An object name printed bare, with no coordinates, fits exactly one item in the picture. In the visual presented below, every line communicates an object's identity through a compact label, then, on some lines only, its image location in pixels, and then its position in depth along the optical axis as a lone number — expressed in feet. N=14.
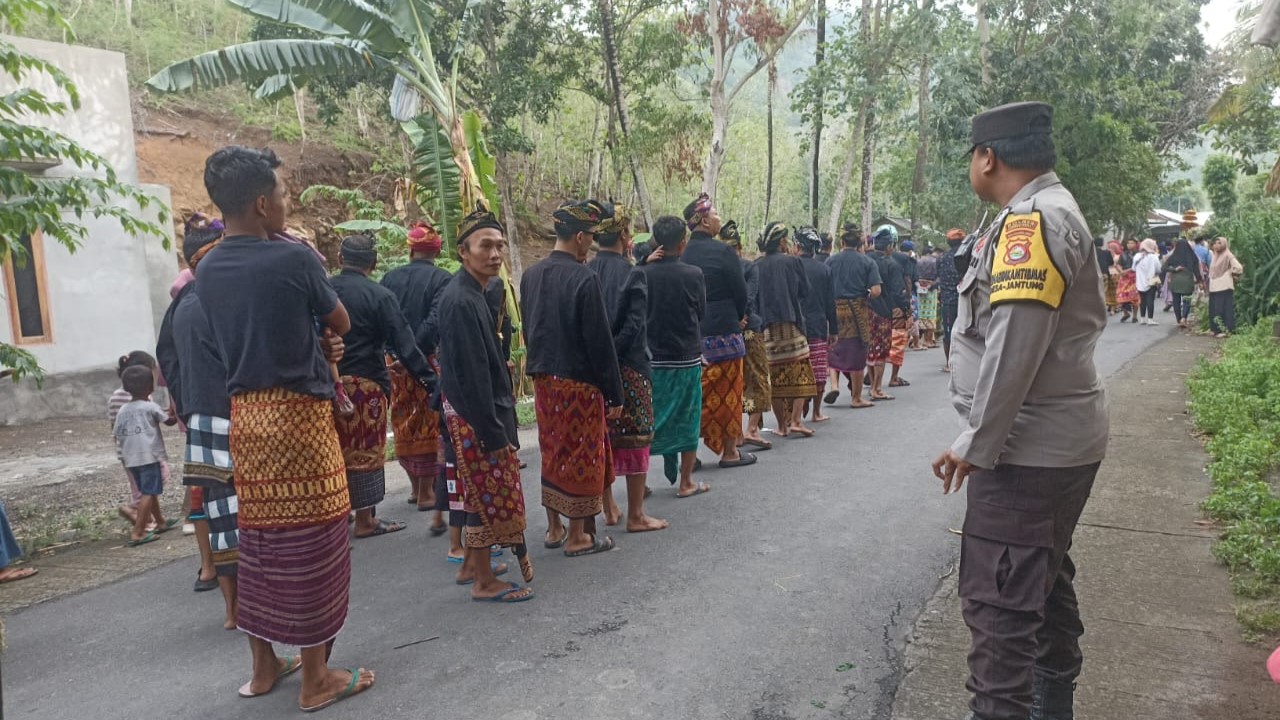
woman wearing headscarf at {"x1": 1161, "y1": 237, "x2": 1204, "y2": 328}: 53.01
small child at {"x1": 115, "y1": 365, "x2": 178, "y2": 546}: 19.26
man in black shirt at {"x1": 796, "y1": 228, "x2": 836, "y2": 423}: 28.02
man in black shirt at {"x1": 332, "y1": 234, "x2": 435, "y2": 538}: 17.71
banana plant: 30.27
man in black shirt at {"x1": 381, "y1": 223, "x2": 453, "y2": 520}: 20.13
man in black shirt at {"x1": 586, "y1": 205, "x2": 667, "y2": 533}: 18.12
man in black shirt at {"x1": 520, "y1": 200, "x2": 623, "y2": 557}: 15.79
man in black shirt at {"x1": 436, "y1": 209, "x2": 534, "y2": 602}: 13.70
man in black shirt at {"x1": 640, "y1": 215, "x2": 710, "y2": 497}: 20.01
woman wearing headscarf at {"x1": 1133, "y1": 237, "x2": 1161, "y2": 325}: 56.24
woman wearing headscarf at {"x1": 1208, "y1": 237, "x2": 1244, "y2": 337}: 45.19
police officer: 8.21
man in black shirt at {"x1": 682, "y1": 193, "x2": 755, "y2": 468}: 22.62
